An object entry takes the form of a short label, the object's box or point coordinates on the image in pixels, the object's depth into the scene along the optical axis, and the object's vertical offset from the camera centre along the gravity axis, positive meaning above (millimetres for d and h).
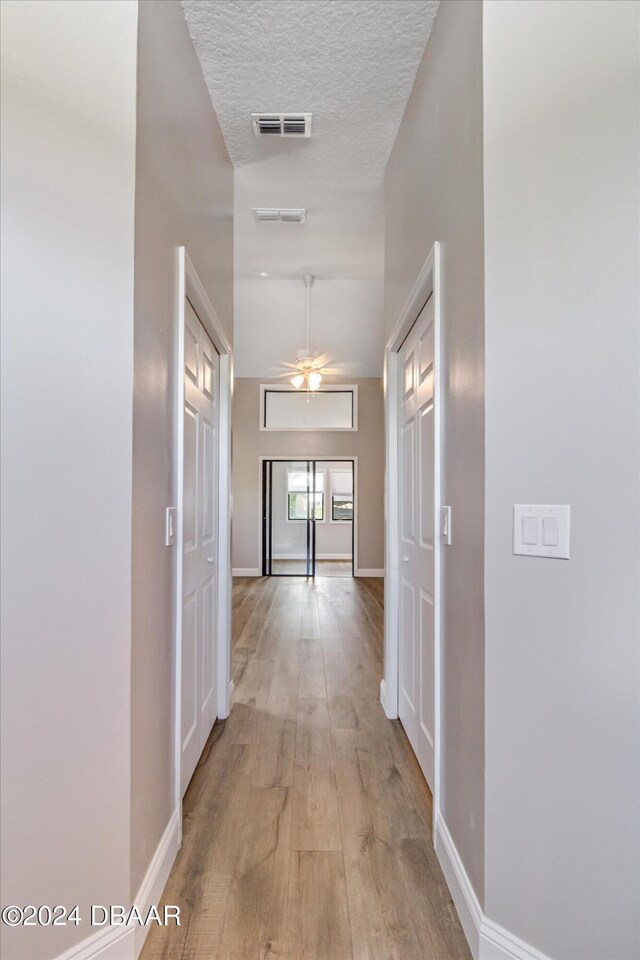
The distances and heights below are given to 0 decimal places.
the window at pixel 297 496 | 9016 -104
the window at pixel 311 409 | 8477 +1321
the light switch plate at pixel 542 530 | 1275 -99
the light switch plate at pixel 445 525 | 1724 -117
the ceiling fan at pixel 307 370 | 6805 +1612
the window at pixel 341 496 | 9672 -111
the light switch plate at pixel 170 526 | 1729 -123
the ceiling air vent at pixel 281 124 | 2574 +1856
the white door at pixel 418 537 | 2131 -215
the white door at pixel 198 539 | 2098 -224
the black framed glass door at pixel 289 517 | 8523 -454
